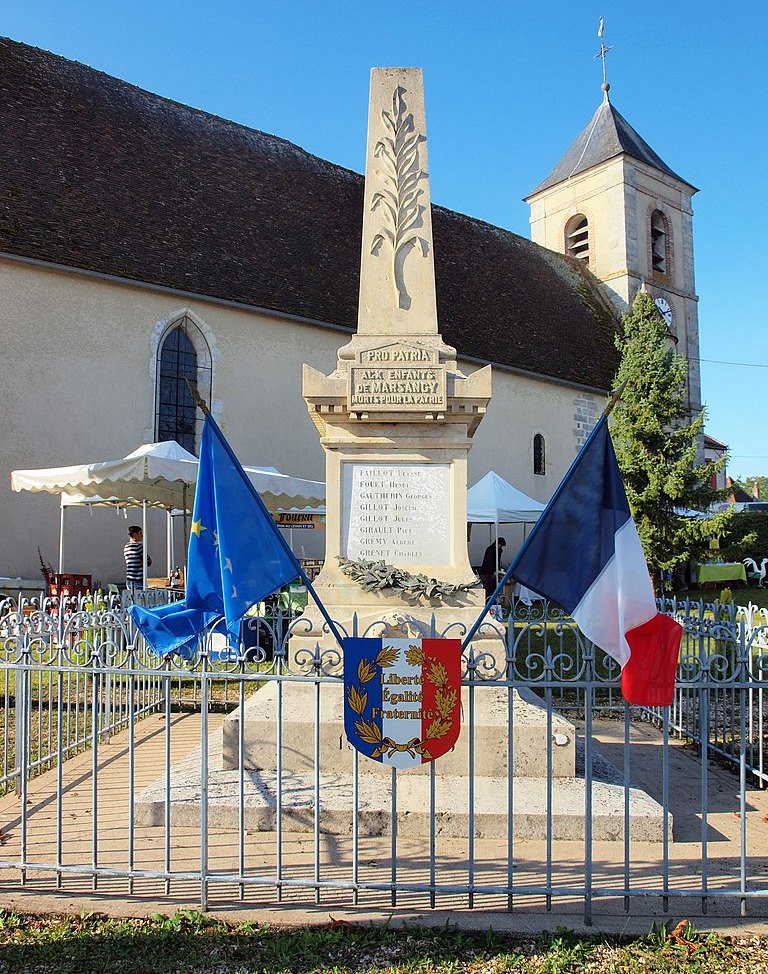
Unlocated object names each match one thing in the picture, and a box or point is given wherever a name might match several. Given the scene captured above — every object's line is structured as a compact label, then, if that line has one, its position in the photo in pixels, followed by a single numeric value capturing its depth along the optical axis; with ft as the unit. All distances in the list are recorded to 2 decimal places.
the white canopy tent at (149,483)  34.12
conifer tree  60.54
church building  50.60
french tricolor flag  12.78
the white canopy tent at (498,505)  51.95
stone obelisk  19.57
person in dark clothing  56.90
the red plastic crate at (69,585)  37.42
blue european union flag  14.26
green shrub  97.53
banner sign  50.57
